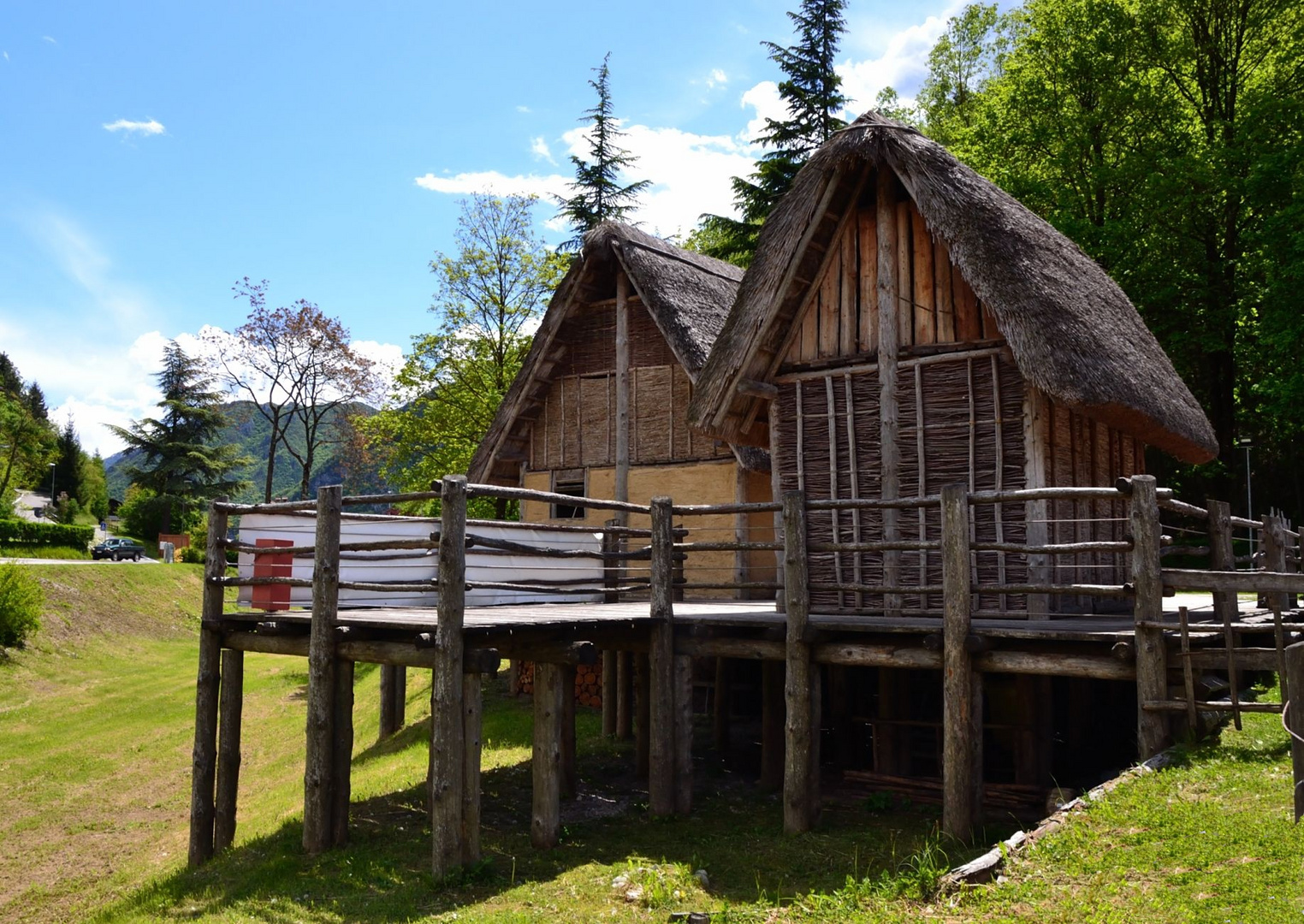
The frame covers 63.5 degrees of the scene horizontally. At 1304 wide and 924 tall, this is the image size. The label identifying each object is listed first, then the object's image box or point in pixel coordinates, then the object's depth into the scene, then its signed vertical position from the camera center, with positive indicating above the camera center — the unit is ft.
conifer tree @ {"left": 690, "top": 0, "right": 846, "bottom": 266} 108.06 +44.43
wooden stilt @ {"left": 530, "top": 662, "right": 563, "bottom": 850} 32.42 -6.74
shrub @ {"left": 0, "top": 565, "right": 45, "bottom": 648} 83.66 -5.49
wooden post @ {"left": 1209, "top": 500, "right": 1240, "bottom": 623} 34.88 -0.04
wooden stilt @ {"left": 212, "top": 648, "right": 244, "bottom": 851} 38.96 -8.19
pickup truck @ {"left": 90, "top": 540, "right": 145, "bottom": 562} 151.53 -1.74
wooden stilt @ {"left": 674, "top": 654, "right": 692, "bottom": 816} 36.52 -6.87
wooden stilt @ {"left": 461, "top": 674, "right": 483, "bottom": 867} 29.73 -6.72
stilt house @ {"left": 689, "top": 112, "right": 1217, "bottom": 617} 36.88 +6.58
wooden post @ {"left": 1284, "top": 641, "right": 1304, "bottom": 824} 14.08 -2.38
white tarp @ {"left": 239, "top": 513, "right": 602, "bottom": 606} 38.06 -0.96
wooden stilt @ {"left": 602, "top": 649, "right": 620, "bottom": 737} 51.34 -7.32
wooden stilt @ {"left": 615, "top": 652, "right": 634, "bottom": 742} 50.14 -7.58
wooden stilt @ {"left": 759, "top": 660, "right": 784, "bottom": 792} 39.73 -7.17
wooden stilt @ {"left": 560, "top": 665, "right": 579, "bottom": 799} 40.40 -8.01
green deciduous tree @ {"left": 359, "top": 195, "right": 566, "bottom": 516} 90.58 +16.27
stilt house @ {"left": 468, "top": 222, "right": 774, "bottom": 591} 58.59 +8.62
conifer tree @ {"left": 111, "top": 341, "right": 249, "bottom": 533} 195.93 +17.07
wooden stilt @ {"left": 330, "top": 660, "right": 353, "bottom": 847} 34.17 -7.06
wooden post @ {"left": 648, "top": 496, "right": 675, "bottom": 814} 36.06 -4.51
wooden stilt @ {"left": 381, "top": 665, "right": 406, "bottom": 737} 59.62 -9.24
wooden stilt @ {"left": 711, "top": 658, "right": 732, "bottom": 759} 45.93 -7.55
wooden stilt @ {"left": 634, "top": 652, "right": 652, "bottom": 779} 43.04 -7.75
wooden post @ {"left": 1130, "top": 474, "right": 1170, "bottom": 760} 27.12 -2.67
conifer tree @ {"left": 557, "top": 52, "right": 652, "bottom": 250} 116.06 +39.26
